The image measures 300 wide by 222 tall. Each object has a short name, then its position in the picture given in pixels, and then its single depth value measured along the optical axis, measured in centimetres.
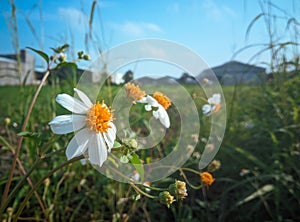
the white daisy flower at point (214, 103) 23
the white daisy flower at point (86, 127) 10
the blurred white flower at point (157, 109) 13
